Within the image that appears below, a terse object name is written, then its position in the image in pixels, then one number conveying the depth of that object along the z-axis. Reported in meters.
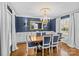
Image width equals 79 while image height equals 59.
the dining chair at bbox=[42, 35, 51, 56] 1.69
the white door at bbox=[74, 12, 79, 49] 1.90
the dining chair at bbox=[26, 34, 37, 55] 1.72
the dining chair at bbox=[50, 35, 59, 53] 1.81
